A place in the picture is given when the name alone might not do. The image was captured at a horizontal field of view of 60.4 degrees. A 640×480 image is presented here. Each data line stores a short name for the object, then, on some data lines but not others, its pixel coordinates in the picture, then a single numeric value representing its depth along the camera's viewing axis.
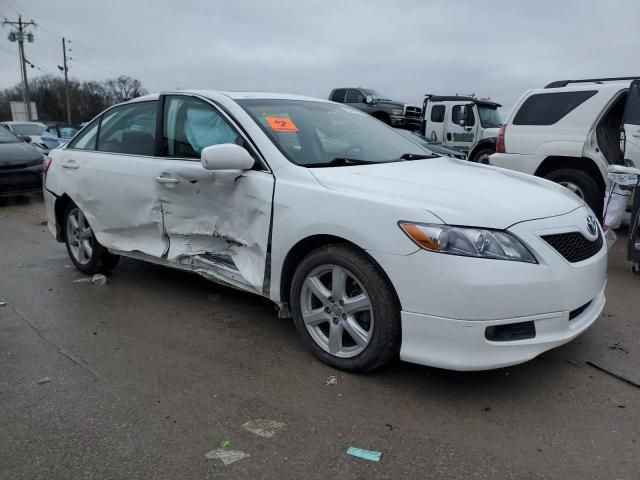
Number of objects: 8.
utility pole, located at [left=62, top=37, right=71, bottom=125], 50.28
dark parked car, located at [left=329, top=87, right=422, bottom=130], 18.48
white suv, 7.19
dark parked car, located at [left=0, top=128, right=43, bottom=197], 9.57
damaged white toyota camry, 2.74
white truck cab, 15.61
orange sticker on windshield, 3.73
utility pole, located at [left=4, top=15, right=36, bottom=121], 42.56
